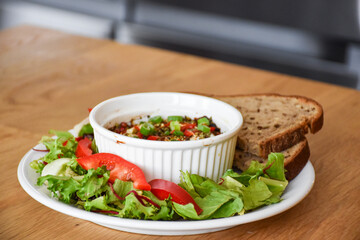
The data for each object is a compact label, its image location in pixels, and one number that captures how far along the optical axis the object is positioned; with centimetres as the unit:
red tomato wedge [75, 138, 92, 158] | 75
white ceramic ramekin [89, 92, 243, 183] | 71
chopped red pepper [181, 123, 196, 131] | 75
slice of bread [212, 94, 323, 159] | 79
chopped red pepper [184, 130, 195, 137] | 74
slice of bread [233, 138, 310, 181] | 74
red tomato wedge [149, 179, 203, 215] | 68
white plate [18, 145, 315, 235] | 66
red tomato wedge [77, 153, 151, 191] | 69
